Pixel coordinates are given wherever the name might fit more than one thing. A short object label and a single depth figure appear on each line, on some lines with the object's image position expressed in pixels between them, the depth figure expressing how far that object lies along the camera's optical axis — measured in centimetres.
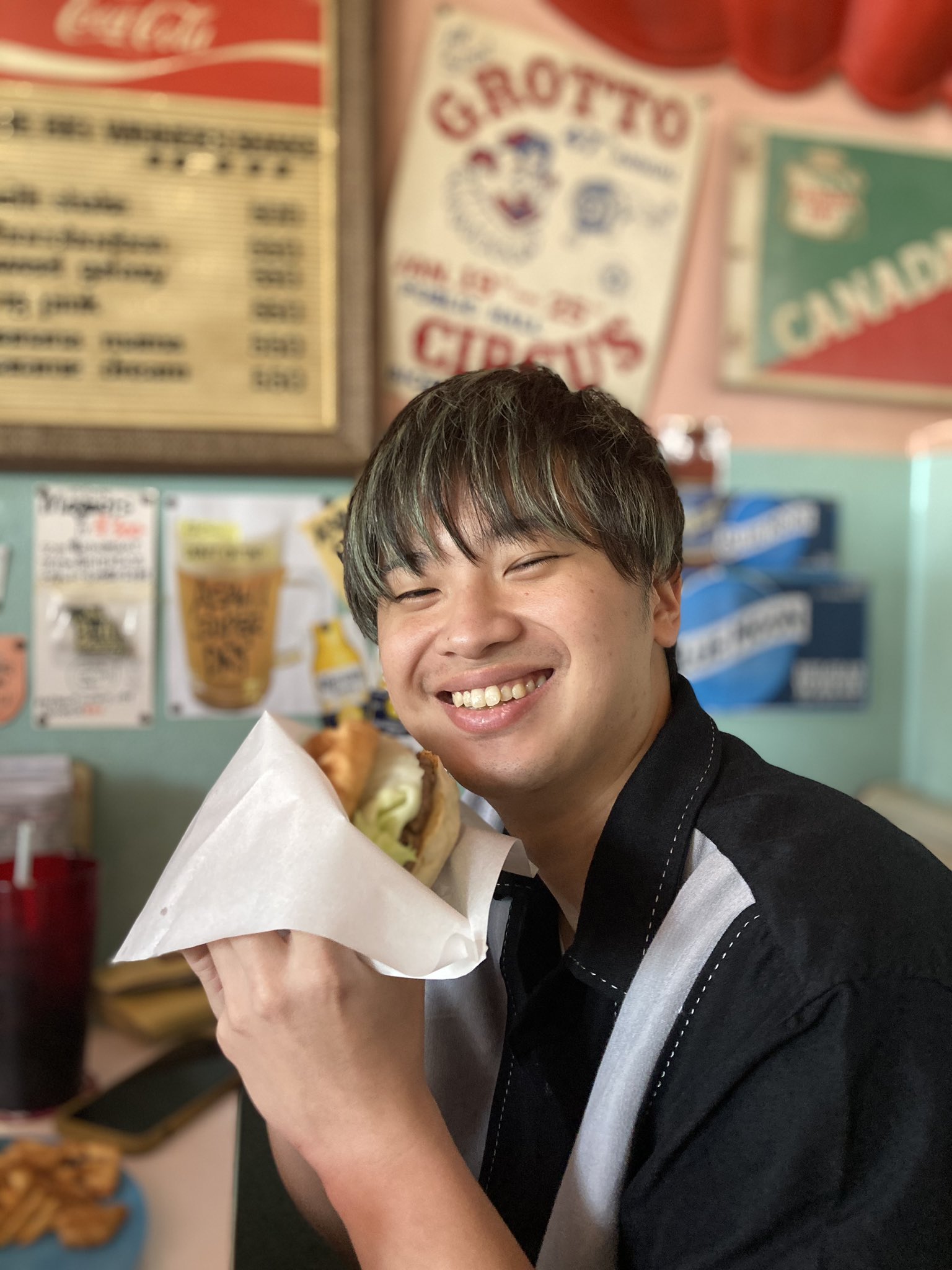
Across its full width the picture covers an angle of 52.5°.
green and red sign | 184
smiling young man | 64
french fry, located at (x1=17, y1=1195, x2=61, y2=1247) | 99
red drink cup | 127
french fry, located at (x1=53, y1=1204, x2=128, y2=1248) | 98
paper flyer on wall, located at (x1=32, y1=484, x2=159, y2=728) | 161
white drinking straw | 127
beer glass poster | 165
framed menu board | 155
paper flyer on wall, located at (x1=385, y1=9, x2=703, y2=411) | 171
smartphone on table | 120
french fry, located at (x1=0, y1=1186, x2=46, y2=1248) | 99
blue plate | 96
